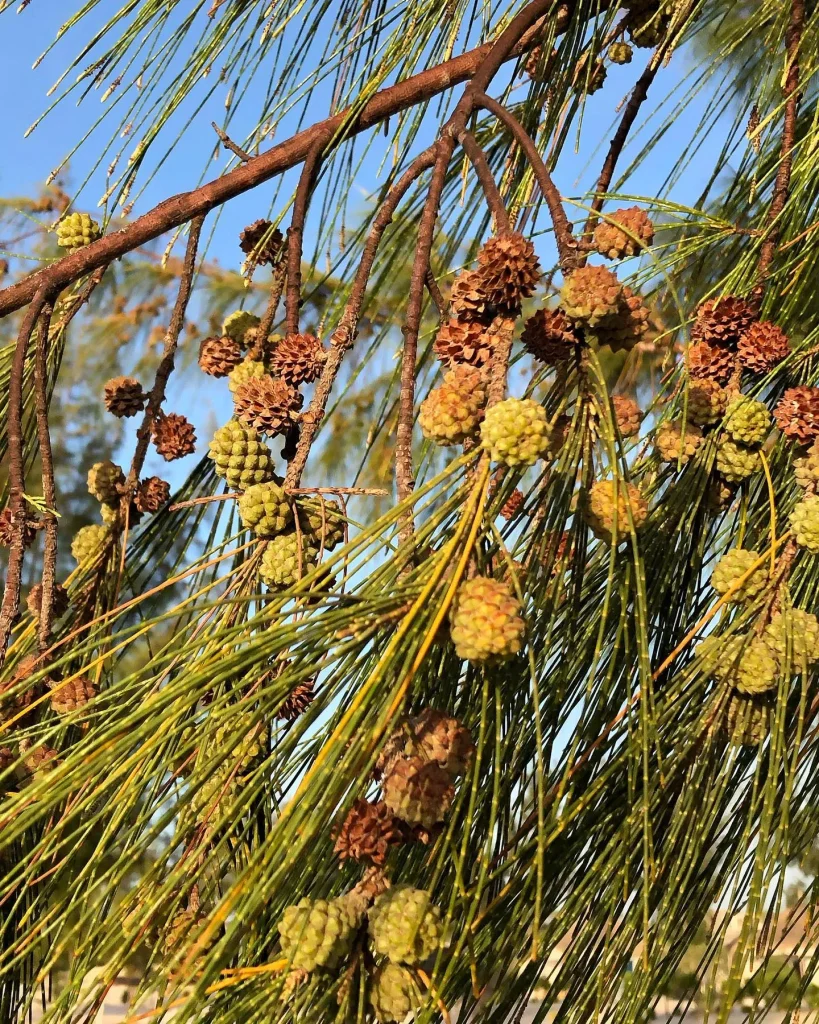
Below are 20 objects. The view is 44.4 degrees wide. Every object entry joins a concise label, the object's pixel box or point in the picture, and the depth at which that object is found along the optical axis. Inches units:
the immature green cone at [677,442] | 22.3
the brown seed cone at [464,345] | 16.6
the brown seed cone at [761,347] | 23.0
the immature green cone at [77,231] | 25.5
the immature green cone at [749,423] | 21.5
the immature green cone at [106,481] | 26.1
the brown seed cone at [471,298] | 16.8
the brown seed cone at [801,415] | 21.5
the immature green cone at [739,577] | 20.1
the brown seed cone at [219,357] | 23.5
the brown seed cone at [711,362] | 23.3
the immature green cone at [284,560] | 17.9
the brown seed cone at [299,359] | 19.4
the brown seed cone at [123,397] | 27.8
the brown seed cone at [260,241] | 27.1
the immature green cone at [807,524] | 19.7
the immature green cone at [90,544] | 26.9
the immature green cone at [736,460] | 22.0
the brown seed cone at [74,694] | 21.2
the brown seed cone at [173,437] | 26.0
